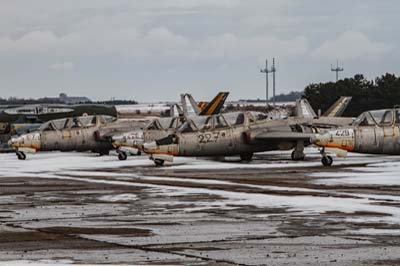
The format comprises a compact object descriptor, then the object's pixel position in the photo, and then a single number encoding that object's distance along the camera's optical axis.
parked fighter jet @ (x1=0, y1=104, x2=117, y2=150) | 73.65
